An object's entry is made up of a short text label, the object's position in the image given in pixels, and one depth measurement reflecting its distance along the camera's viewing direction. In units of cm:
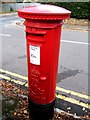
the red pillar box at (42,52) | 118
